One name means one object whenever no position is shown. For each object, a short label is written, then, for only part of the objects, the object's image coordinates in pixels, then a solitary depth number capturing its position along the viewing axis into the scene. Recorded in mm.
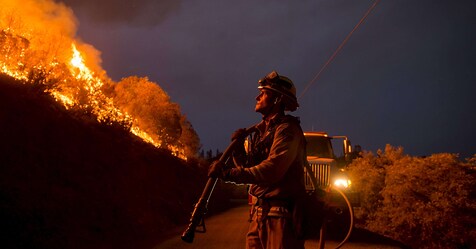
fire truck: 10766
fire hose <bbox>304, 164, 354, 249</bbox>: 3922
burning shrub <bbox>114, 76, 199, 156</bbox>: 30953
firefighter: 3146
